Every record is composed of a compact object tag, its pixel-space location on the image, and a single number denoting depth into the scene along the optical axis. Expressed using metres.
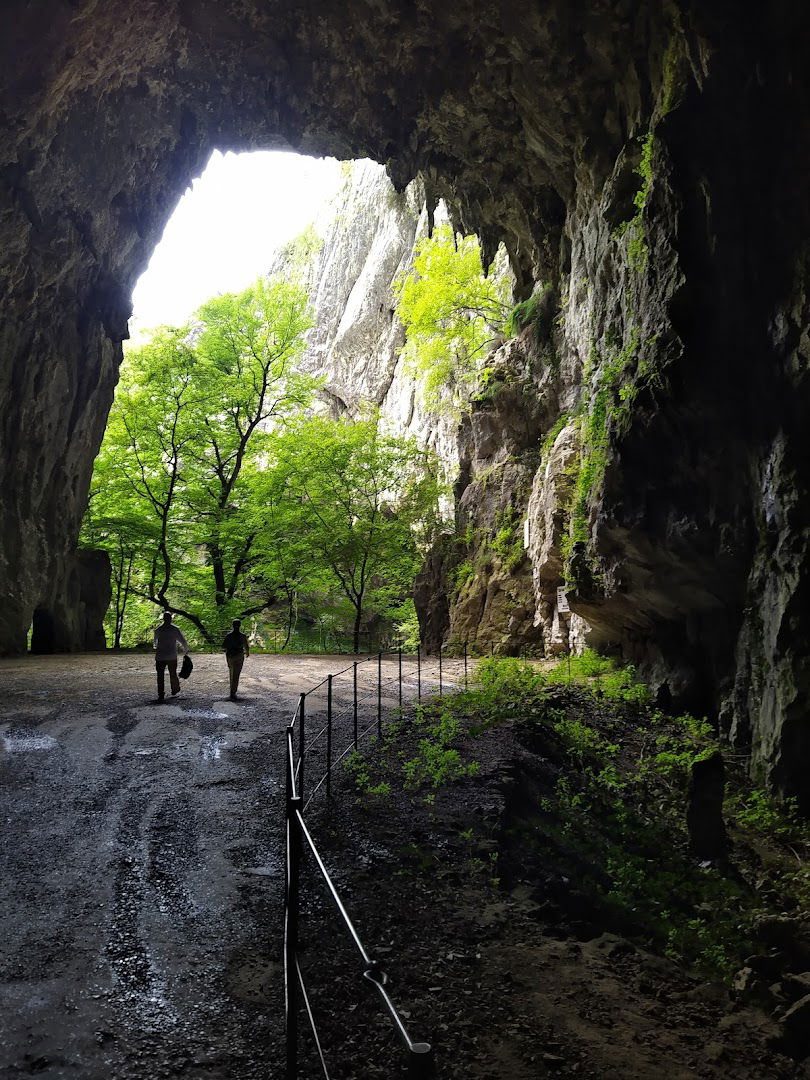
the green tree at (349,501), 23.38
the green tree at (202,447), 24.69
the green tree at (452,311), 25.83
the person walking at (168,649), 11.41
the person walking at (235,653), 12.13
